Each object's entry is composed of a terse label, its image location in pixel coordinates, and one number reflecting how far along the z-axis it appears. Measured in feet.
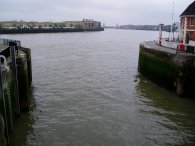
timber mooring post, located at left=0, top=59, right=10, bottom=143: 24.95
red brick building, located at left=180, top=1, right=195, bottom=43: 69.90
